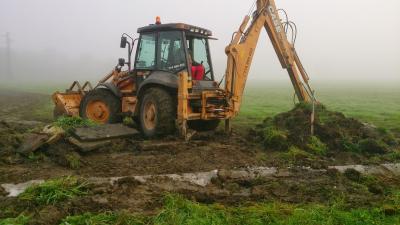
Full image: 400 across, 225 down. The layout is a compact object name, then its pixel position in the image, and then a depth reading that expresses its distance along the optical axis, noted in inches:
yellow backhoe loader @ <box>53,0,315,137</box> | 418.9
